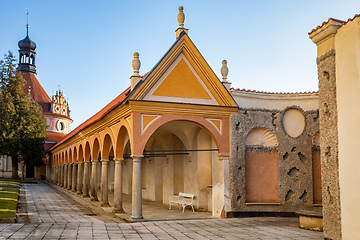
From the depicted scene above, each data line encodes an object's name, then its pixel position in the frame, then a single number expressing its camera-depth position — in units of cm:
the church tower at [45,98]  5334
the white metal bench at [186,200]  1475
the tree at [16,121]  3478
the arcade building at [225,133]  1278
